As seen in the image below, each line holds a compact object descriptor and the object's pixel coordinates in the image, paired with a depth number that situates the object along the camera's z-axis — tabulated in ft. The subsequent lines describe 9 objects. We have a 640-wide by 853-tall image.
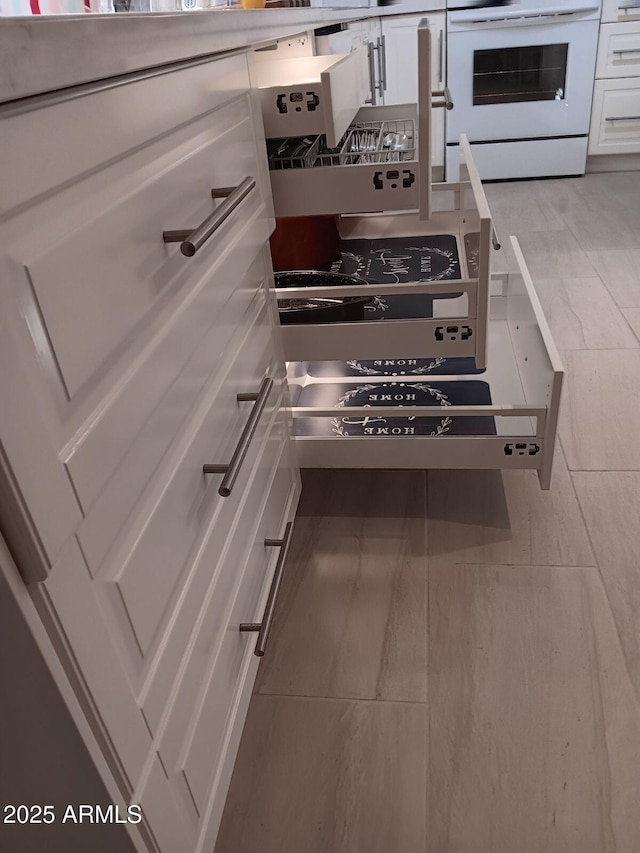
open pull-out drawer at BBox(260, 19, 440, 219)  3.44
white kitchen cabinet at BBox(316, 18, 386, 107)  5.56
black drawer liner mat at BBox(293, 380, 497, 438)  4.65
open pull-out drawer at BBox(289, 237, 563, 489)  4.25
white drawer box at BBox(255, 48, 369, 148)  3.30
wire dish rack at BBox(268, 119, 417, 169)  4.29
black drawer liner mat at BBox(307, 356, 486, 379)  5.27
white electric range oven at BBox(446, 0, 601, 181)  11.05
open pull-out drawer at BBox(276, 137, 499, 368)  3.92
